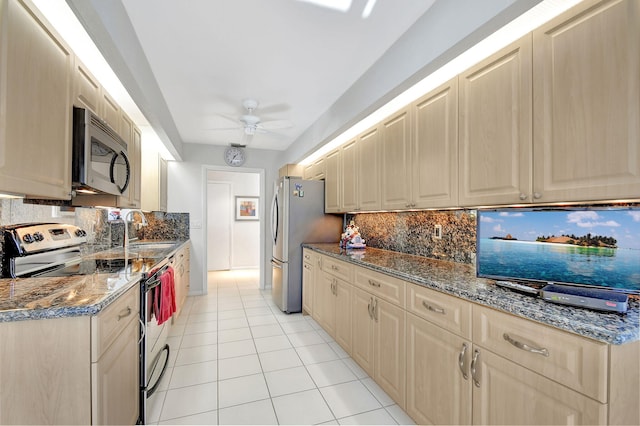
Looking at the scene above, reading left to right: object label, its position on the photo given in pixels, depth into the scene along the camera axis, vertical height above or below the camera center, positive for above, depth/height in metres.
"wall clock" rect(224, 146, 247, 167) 4.88 +1.00
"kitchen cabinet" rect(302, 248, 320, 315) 3.34 -0.74
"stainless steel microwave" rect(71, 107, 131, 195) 1.56 +0.35
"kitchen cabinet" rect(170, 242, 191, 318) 3.35 -0.78
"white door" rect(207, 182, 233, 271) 6.59 -0.27
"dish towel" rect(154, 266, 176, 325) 2.04 -0.63
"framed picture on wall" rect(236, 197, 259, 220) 6.75 +0.16
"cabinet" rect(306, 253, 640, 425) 0.89 -0.61
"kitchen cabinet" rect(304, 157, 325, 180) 4.04 +0.68
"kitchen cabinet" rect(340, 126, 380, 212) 2.69 +0.44
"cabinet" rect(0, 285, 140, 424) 0.99 -0.57
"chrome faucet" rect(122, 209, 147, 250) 2.15 -0.12
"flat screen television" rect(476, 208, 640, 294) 1.11 -0.13
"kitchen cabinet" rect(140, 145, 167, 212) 3.64 +0.44
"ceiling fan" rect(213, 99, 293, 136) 3.06 +1.17
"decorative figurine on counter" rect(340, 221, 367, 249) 3.25 -0.28
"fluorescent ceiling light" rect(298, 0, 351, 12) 1.65 +1.22
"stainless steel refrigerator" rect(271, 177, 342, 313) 3.75 -0.17
